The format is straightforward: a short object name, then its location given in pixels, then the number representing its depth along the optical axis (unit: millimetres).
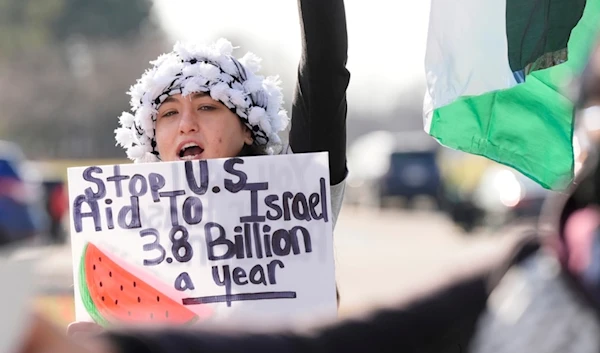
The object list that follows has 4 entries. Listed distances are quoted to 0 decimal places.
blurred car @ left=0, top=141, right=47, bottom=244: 16003
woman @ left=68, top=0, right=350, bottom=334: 5238
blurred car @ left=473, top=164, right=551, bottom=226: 34531
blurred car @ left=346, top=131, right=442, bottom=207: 57812
